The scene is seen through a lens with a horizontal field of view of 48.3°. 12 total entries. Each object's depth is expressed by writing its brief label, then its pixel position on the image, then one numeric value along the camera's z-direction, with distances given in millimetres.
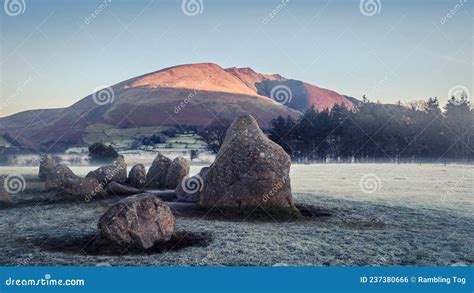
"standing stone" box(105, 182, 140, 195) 18094
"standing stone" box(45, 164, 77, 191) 18422
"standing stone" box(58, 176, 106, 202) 17047
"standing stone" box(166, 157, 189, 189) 20219
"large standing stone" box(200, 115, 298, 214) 13680
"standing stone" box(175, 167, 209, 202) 16391
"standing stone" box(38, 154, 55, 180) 21169
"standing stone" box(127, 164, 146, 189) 20609
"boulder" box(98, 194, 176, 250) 9867
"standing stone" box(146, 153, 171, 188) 20784
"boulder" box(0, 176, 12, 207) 15766
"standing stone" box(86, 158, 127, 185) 20297
